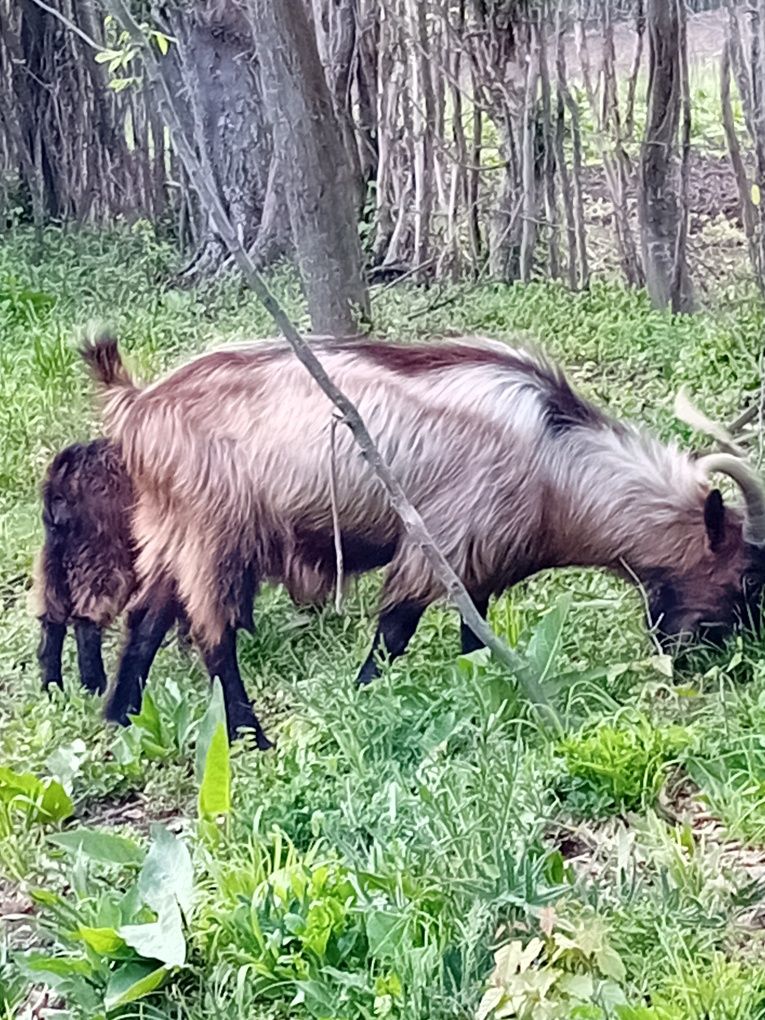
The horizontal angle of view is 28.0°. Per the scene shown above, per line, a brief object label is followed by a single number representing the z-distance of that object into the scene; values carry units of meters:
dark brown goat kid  4.69
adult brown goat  4.44
